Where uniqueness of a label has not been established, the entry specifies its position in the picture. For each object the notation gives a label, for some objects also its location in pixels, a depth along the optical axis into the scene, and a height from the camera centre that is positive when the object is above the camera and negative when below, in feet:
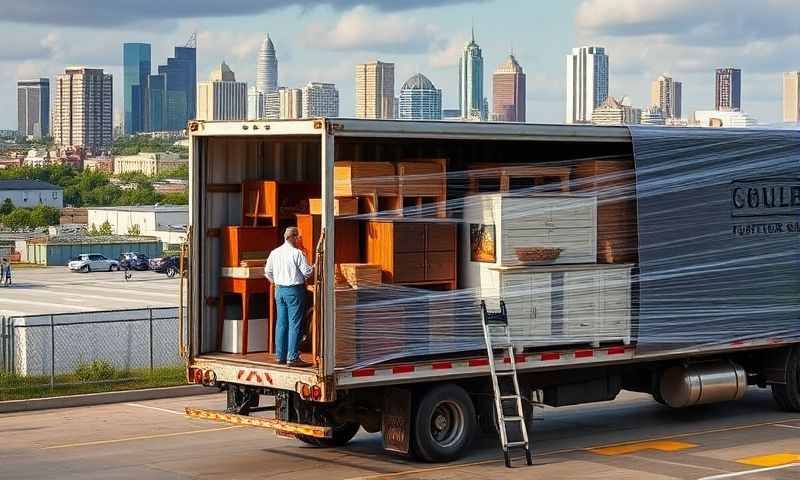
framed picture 49.65 -0.10
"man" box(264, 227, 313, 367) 46.65 -1.71
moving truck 46.96 -0.81
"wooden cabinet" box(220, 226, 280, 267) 50.29 -0.08
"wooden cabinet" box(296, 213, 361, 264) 47.80 +0.09
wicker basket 49.98 -0.46
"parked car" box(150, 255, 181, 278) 280.16 -4.96
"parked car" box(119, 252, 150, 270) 299.99 -4.32
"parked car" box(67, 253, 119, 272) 294.46 -4.61
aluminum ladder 47.73 -4.54
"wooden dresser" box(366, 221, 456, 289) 47.85 -0.34
